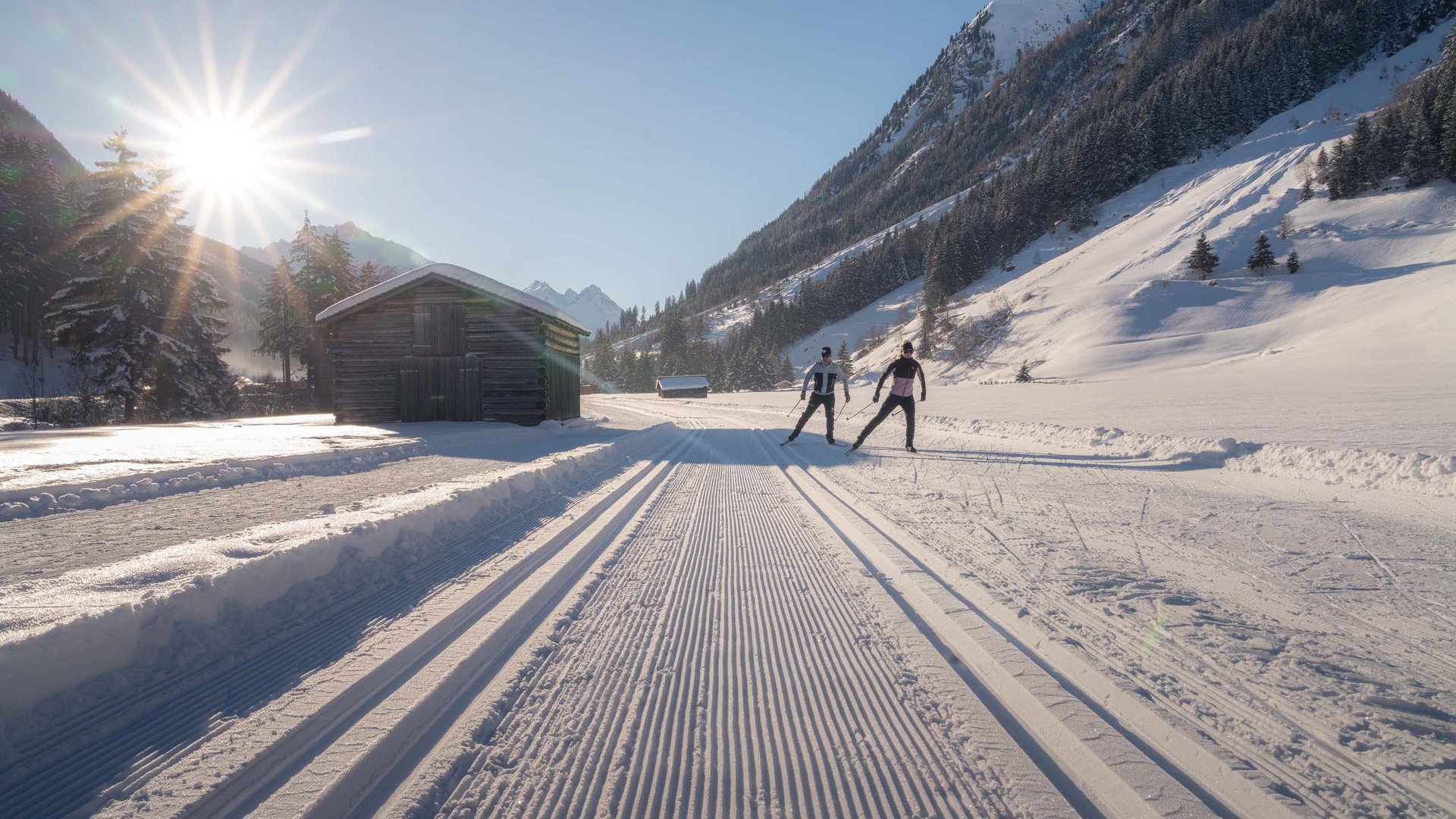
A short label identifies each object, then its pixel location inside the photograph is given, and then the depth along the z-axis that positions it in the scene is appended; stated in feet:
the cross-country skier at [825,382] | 31.71
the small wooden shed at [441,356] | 44.55
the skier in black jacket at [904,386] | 26.91
